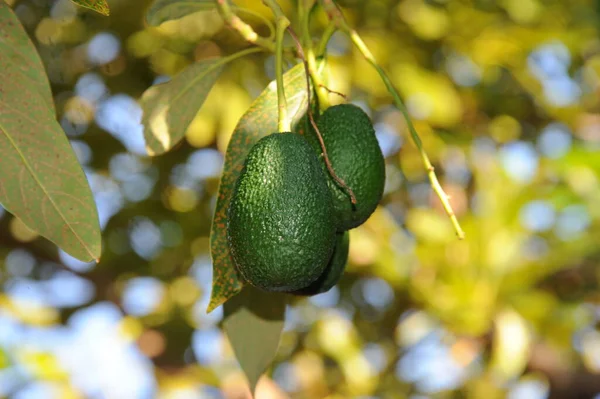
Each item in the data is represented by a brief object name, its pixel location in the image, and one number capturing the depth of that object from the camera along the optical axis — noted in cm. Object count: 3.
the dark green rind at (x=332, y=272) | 115
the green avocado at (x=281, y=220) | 108
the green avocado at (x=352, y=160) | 113
